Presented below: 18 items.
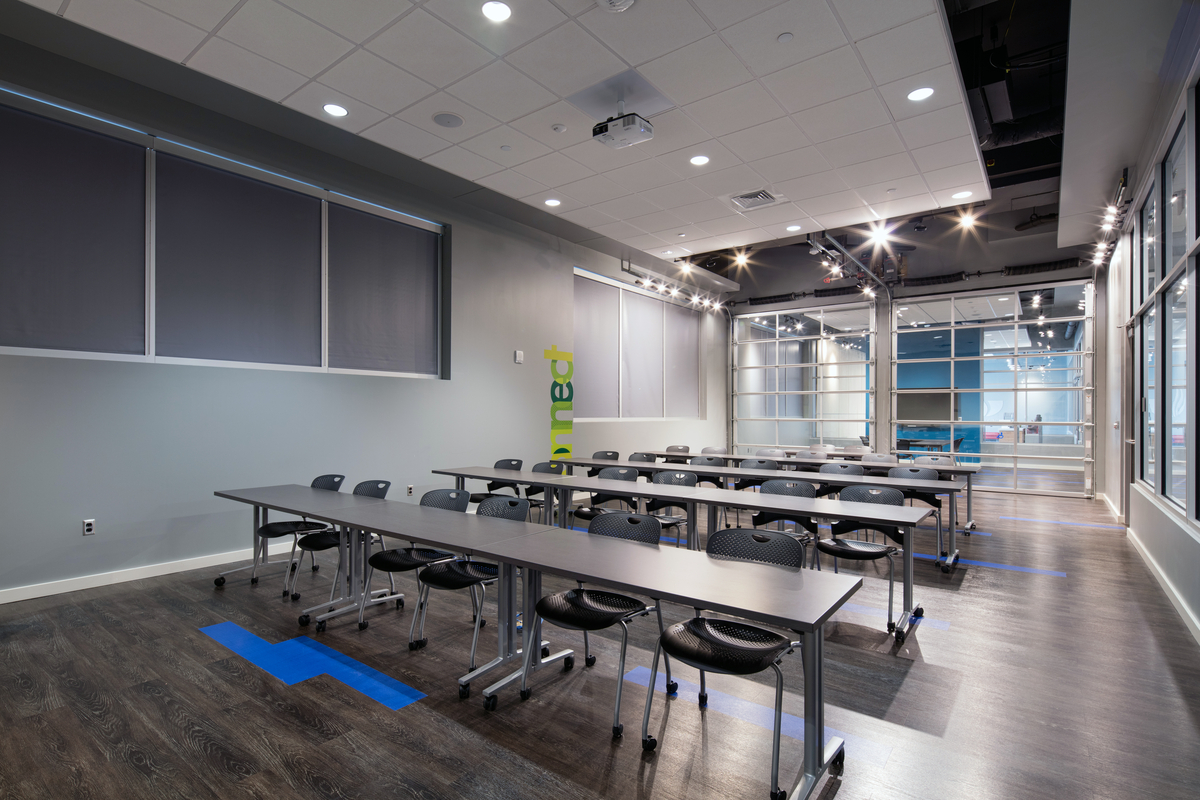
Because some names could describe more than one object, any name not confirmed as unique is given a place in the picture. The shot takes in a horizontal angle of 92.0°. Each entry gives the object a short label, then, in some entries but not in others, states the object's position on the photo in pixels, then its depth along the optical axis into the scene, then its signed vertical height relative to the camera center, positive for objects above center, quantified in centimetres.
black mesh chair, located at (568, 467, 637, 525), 623 -84
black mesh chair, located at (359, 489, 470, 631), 379 -106
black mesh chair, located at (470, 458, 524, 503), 649 -97
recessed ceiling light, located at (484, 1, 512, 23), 333 +227
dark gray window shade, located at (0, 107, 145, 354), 439 +129
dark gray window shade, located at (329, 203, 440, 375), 648 +125
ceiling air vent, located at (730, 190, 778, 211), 629 +223
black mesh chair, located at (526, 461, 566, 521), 716 -84
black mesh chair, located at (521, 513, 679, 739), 270 -103
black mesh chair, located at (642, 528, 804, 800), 223 -102
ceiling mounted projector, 432 +204
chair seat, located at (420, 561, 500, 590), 335 -104
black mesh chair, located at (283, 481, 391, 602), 434 -110
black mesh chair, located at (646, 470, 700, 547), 585 -81
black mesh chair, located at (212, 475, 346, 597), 473 -109
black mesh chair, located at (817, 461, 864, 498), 644 -77
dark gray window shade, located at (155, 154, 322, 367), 518 +127
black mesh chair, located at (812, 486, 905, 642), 408 -106
